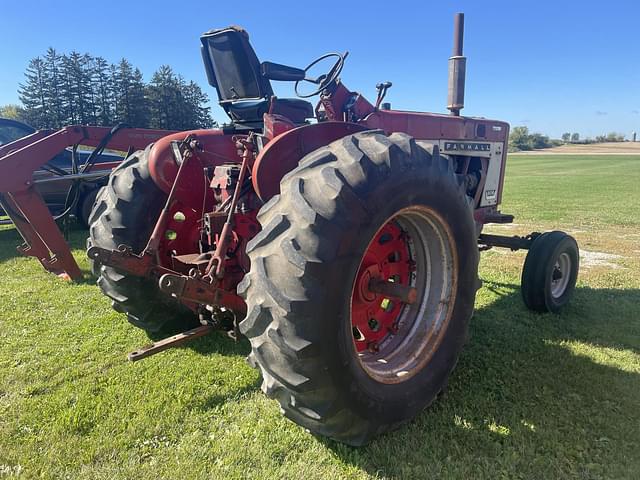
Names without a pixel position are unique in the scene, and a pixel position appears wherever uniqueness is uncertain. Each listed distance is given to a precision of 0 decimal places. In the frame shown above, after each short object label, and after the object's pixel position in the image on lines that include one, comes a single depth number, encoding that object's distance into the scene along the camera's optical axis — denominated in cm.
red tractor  187
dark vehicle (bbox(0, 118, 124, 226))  817
